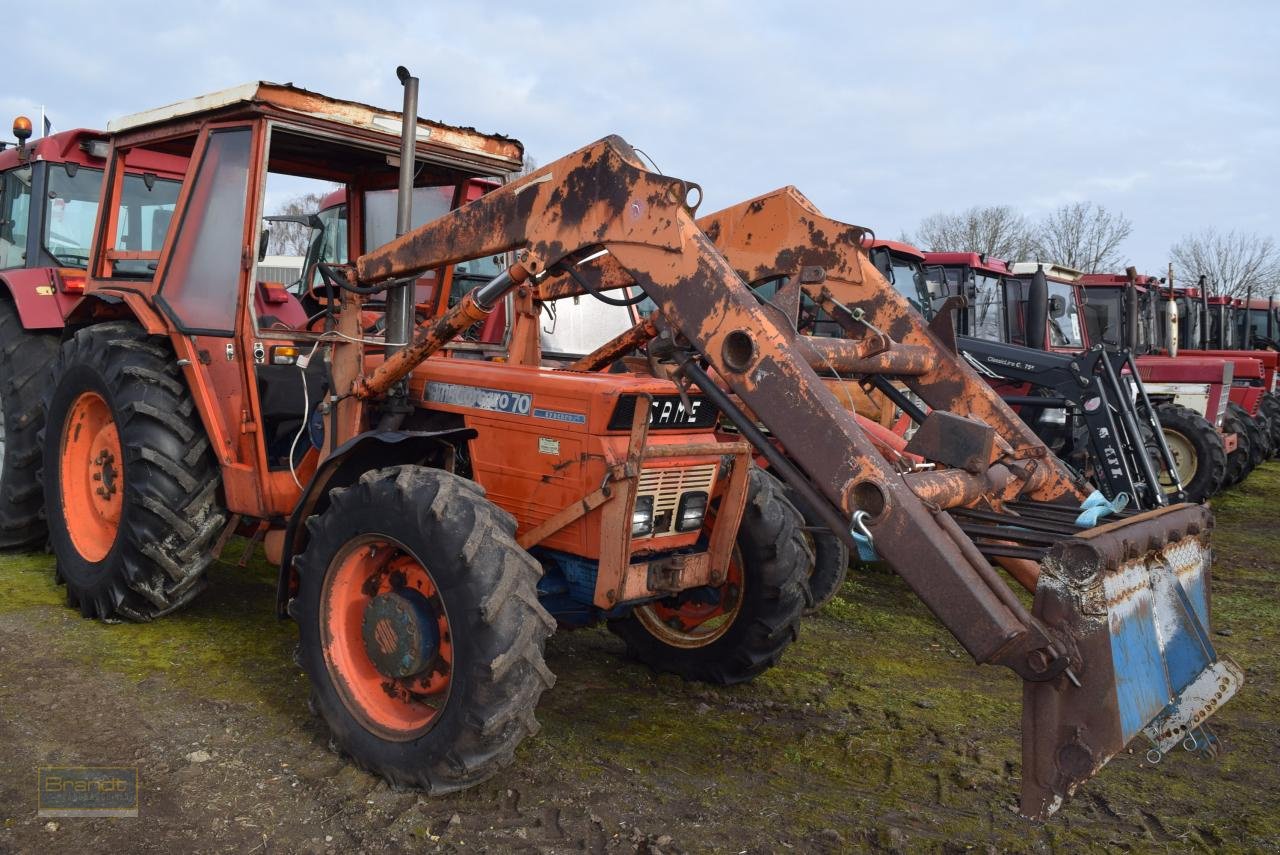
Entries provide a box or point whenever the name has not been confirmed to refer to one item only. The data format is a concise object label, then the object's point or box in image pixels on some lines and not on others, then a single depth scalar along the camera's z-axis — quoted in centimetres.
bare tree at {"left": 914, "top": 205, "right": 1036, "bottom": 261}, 4119
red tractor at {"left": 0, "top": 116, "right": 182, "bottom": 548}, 560
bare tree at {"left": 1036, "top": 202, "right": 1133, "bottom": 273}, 4106
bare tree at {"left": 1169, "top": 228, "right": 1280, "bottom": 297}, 4125
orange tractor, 271
